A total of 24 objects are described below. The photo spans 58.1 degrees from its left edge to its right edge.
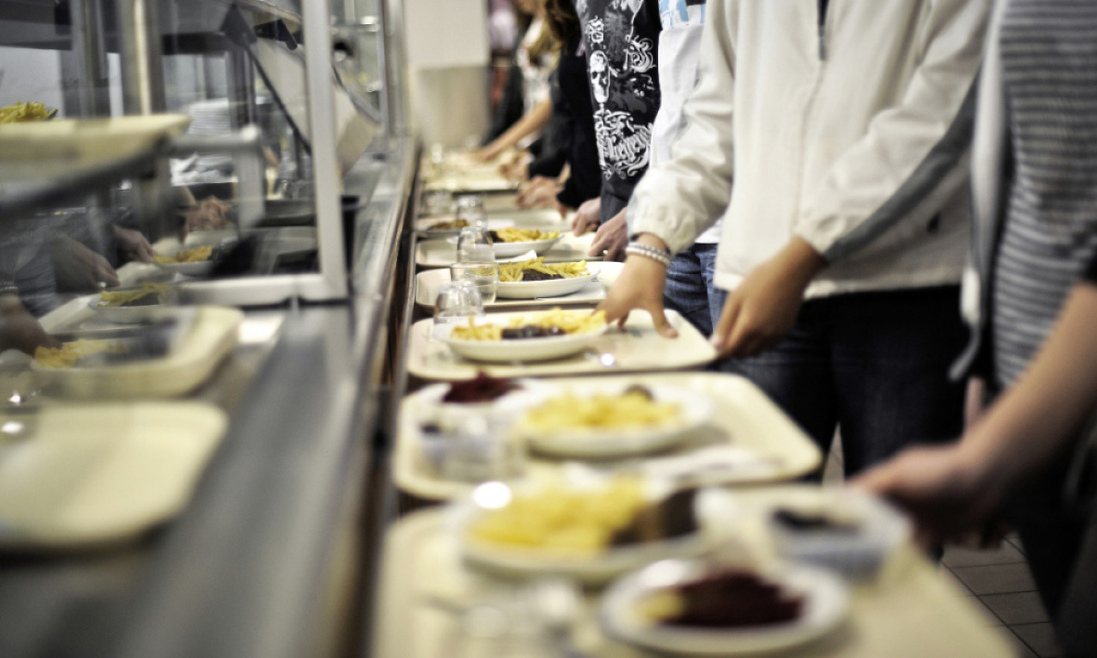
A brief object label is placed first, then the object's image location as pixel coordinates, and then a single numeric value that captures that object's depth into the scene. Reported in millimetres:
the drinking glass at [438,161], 5470
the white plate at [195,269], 1481
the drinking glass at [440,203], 3579
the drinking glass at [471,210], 3123
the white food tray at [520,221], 3141
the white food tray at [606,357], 1436
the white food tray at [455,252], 2512
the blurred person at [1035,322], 936
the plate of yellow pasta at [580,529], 771
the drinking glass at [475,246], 2100
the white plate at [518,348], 1445
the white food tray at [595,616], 719
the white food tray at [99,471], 743
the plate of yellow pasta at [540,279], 2031
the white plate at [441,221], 2857
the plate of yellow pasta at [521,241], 2588
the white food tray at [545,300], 1970
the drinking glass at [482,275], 1978
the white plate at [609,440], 1029
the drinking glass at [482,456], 981
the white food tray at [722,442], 989
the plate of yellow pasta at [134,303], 1401
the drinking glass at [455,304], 1694
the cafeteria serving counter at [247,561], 638
